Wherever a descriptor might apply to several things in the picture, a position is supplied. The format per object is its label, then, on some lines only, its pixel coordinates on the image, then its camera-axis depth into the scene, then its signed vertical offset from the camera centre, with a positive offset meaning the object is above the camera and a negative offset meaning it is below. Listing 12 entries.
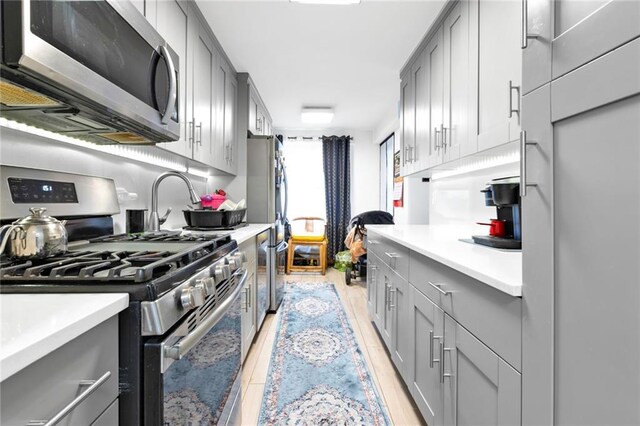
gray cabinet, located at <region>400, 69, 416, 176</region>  2.62 +0.81
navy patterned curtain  5.33 +0.52
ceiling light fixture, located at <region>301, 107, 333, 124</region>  4.24 +1.41
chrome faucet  1.75 +0.01
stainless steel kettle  0.84 -0.07
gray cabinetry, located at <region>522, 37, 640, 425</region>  0.52 -0.07
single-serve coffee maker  1.34 -0.02
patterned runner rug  1.54 -1.03
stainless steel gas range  0.66 -0.22
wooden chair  4.74 -0.54
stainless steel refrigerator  3.12 +0.29
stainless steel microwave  0.69 +0.40
